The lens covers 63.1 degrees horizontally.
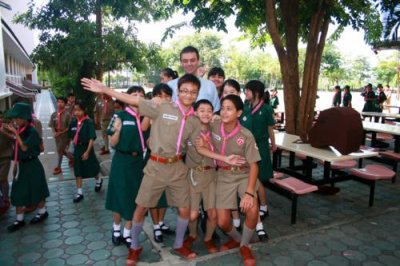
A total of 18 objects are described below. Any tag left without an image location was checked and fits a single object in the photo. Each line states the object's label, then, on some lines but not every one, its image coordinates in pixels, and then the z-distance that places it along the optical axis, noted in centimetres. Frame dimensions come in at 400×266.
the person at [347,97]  1469
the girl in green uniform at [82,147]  488
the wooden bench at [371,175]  453
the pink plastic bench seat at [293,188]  395
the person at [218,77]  436
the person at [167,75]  466
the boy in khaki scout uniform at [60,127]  636
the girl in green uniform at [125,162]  328
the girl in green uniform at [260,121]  405
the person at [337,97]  1577
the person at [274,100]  1438
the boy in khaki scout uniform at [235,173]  303
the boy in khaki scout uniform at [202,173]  312
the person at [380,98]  1369
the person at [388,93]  2218
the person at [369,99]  1325
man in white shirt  352
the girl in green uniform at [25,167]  387
